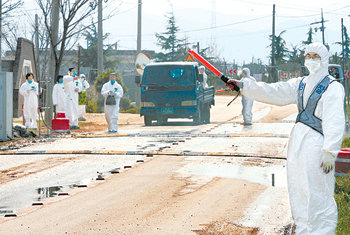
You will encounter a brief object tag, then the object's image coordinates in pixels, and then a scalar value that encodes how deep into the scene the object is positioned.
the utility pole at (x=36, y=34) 45.03
